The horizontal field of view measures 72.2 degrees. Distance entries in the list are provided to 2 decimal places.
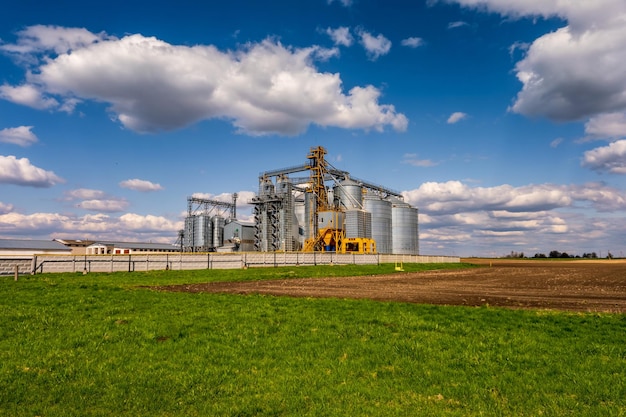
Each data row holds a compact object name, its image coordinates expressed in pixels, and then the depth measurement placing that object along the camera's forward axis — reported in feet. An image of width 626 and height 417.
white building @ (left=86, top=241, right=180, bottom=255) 391.65
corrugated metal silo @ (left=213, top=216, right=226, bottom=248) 371.56
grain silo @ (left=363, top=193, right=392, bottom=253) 316.40
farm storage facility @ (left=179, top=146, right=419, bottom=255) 290.56
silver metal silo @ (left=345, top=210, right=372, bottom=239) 288.30
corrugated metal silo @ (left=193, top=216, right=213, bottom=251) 368.27
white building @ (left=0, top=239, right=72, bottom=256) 313.09
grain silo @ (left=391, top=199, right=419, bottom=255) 341.21
